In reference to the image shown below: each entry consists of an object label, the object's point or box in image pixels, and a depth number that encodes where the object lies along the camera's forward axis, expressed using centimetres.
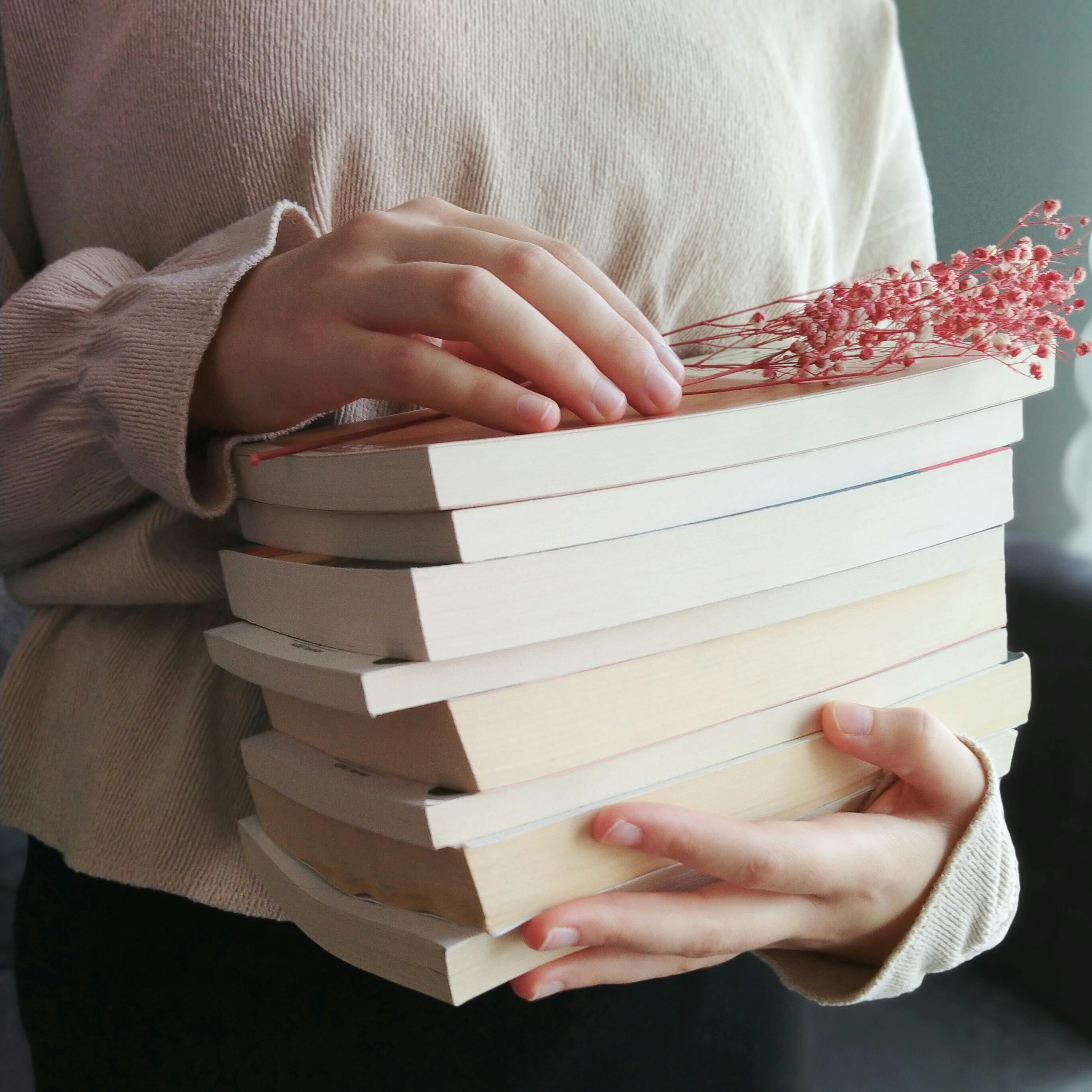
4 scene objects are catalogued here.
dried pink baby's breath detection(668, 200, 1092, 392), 45
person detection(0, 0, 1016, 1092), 42
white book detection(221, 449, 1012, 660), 34
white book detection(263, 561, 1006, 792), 37
